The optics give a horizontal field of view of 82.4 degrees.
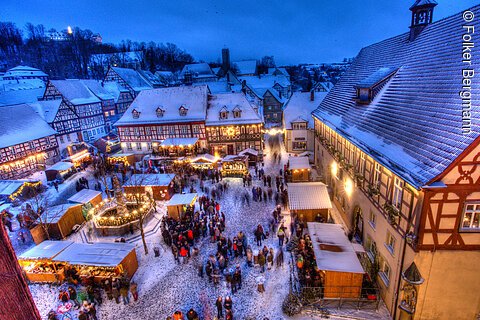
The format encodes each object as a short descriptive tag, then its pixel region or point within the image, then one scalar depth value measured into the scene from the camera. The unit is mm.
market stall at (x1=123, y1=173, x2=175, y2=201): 23141
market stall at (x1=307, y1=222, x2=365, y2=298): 12094
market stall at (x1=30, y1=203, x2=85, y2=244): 18500
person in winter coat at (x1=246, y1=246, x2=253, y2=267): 15117
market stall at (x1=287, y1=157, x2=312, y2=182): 24470
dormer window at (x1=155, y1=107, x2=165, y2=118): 35928
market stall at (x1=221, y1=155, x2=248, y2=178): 27875
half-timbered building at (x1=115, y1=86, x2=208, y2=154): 35469
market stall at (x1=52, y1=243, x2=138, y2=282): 14320
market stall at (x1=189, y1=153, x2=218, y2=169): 28750
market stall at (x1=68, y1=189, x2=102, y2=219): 21156
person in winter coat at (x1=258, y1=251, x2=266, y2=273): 14653
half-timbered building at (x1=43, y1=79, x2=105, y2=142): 41875
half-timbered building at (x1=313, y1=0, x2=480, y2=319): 9312
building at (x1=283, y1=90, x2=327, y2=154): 34094
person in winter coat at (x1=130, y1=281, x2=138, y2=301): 13303
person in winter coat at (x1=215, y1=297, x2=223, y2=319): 11945
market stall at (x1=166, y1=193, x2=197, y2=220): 19828
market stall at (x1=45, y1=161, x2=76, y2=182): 28281
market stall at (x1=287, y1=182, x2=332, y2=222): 17844
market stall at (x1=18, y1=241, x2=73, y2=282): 15000
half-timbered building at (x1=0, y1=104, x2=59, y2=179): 29812
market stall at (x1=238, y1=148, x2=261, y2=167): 30188
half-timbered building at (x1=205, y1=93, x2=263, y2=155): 34219
